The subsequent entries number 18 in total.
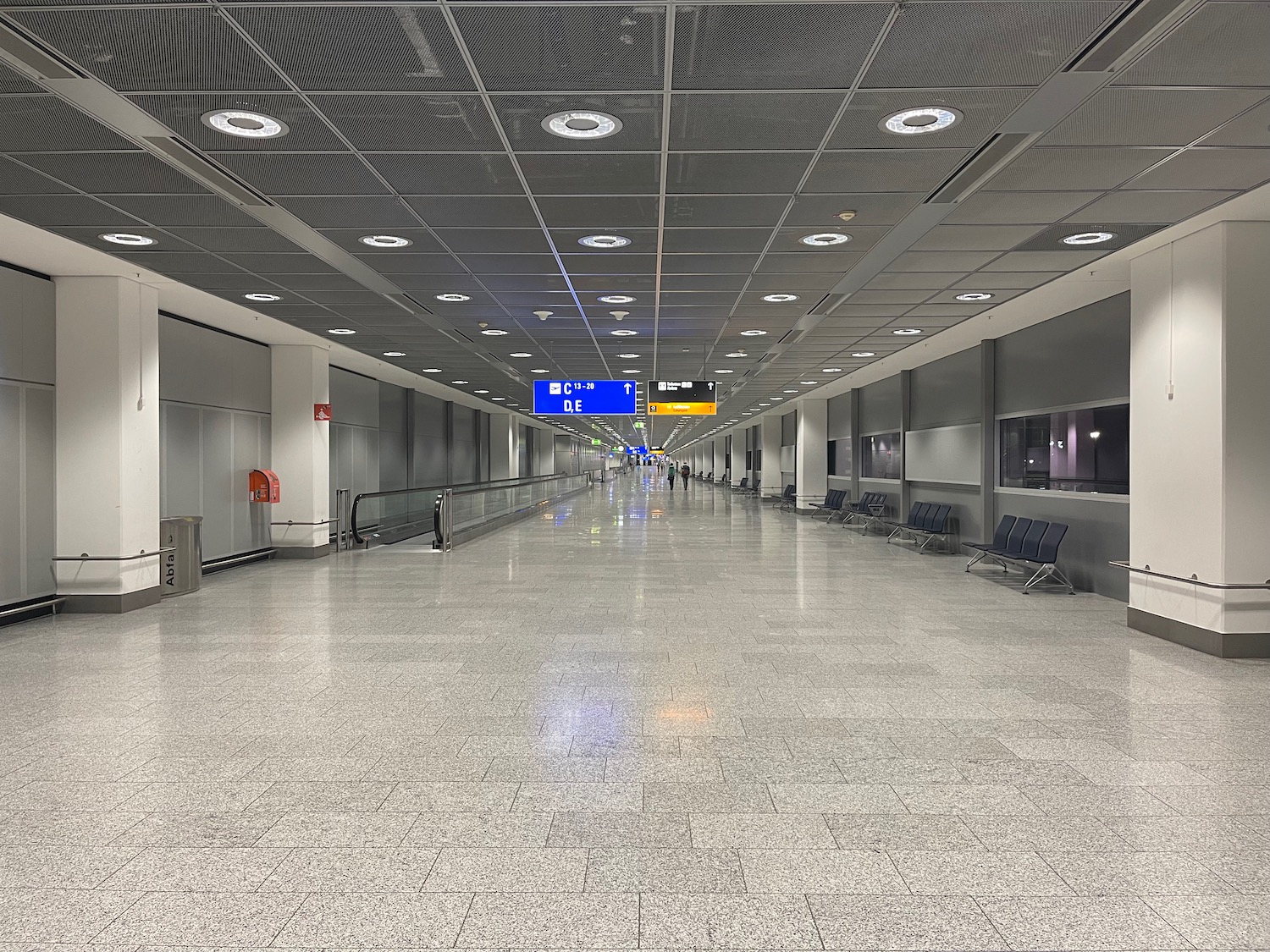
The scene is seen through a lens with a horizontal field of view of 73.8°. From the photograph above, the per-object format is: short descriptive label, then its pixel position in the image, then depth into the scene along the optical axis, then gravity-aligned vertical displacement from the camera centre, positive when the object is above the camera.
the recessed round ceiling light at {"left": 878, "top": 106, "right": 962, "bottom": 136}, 5.30 +2.21
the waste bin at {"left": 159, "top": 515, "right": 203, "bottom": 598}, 11.56 -1.18
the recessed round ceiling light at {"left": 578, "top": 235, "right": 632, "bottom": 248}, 8.25 +2.23
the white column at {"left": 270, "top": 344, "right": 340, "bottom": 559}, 16.30 +0.38
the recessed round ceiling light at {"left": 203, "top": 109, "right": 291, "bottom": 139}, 5.32 +2.22
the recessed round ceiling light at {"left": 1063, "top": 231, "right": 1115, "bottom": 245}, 8.09 +2.21
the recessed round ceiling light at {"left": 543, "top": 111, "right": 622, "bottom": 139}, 5.31 +2.20
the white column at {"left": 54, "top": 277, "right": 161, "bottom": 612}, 10.30 +0.38
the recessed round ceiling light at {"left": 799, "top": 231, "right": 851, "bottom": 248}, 8.17 +2.23
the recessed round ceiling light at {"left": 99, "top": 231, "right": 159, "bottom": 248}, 8.17 +2.26
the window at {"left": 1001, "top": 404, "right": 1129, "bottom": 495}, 11.70 +0.21
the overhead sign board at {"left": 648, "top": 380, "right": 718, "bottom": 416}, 20.59 +1.73
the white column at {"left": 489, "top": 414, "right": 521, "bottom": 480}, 38.19 +1.00
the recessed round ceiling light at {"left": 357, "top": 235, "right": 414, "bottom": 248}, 8.32 +2.26
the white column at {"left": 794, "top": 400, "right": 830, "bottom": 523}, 29.86 +0.50
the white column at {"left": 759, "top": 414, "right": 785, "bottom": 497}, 39.50 +0.55
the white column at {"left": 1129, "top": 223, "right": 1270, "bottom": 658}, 7.93 +0.29
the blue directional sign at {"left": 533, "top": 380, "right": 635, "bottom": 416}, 21.83 +1.84
